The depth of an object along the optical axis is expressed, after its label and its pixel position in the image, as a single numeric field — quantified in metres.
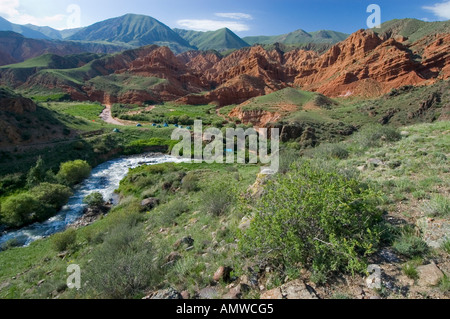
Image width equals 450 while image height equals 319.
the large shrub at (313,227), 4.14
